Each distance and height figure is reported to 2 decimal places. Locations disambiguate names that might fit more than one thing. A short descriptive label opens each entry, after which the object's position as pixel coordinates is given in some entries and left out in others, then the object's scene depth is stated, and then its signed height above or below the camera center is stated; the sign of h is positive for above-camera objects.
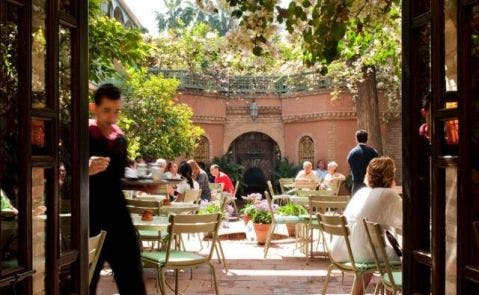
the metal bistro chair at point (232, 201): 12.19 -0.94
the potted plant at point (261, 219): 9.32 -0.91
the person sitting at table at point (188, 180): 10.27 -0.40
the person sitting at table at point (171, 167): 12.89 -0.23
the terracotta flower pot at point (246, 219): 10.11 -0.99
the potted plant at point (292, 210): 8.73 -0.74
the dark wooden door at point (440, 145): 2.28 +0.03
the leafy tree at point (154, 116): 16.92 +1.04
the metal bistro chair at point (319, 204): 7.13 -0.54
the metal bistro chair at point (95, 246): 3.71 -0.51
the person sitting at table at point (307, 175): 12.35 -0.40
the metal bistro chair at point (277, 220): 8.20 -0.83
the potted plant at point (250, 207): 9.47 -0.76
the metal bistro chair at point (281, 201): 13.90 -0.99
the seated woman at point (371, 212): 4.98 -0.44
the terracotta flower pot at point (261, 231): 9.37 -1.09
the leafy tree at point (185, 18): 47.78 +10.33
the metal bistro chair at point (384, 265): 4.17 -0.77
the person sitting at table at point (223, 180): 13.22 -0.50
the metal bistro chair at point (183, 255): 5.07 -0.81
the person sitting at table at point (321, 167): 16.94 -0.40
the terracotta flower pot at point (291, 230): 10.55 -1.21
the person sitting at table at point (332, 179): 11.71 -0.46
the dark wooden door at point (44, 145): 2.30 +0.05
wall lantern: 23.16 +1.62
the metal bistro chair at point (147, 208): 6.72 -0.53
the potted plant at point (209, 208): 9.05 -0.73
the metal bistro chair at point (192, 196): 9.04 -0.55
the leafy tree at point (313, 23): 4.02 +0.88
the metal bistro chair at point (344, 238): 4.75 -0.62
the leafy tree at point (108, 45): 6.57 +1.14
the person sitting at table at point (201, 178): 11.34 -0.40
